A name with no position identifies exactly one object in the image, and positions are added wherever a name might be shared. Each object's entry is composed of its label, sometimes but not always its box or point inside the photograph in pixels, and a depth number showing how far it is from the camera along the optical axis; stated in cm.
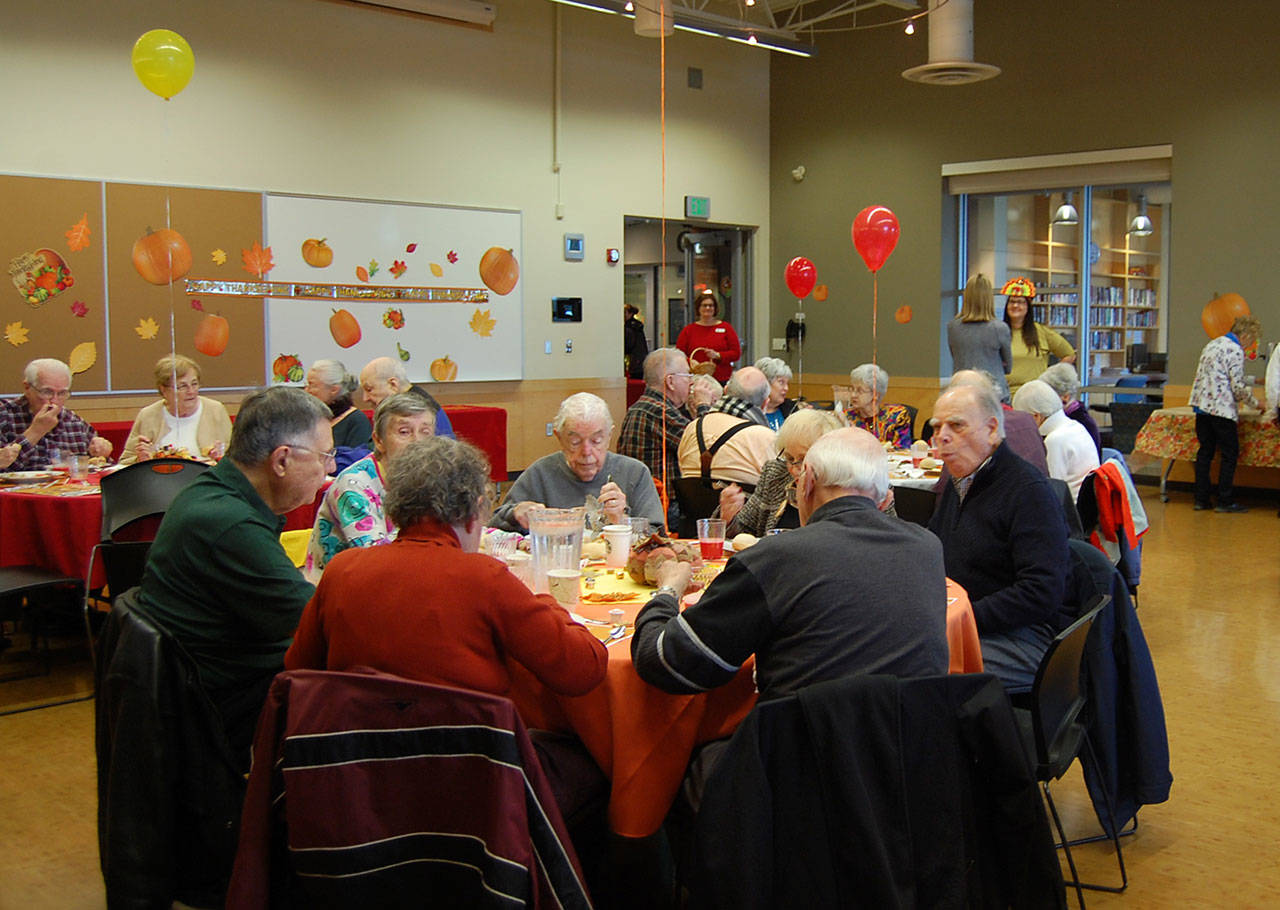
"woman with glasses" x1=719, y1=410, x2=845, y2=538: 345
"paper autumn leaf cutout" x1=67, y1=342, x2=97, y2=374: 804
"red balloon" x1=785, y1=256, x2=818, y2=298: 1052
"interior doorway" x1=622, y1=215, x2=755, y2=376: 1264
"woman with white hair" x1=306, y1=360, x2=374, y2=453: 560
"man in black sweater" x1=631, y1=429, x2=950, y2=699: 213
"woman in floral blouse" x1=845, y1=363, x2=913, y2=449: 659
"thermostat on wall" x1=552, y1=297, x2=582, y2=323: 1079
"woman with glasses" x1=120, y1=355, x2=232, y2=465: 588
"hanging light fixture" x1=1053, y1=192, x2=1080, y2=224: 1170
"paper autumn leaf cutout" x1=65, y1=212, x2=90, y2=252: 800
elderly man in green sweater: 253
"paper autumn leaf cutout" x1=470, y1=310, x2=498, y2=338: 1024
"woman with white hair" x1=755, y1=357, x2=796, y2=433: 713
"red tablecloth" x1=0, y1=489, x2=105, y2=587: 468
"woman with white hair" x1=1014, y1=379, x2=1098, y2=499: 500
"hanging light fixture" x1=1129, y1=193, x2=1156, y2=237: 1124
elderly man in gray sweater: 384
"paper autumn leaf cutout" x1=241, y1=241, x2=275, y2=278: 884
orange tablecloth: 239
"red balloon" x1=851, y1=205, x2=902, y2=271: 852
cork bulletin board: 792
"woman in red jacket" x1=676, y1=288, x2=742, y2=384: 1044
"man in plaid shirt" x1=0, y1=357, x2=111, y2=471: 570
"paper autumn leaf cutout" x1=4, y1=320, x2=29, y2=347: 776
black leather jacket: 227
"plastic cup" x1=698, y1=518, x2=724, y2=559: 327
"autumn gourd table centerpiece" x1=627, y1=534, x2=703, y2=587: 297
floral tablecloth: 915
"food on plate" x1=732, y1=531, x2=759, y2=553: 338
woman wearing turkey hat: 862
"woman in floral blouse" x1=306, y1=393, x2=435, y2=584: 318
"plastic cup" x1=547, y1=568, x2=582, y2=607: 285
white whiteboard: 912
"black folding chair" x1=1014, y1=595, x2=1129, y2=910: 259
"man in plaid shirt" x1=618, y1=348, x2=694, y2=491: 572
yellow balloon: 655
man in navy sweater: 304
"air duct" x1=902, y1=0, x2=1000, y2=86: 905
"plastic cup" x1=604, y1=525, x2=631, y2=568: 320
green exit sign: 1174
